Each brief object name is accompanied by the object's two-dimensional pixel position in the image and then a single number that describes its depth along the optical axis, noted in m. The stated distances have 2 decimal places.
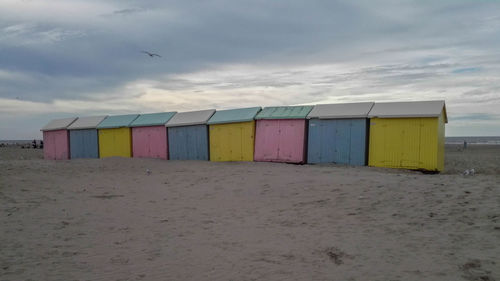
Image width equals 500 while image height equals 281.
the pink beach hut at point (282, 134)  15.52
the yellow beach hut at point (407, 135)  13.24
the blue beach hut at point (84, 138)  21.27
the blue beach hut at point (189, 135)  17.91
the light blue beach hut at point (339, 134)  14.38
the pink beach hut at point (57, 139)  22.39
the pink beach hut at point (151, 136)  19.16
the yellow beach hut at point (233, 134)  16.53
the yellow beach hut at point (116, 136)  20.19
